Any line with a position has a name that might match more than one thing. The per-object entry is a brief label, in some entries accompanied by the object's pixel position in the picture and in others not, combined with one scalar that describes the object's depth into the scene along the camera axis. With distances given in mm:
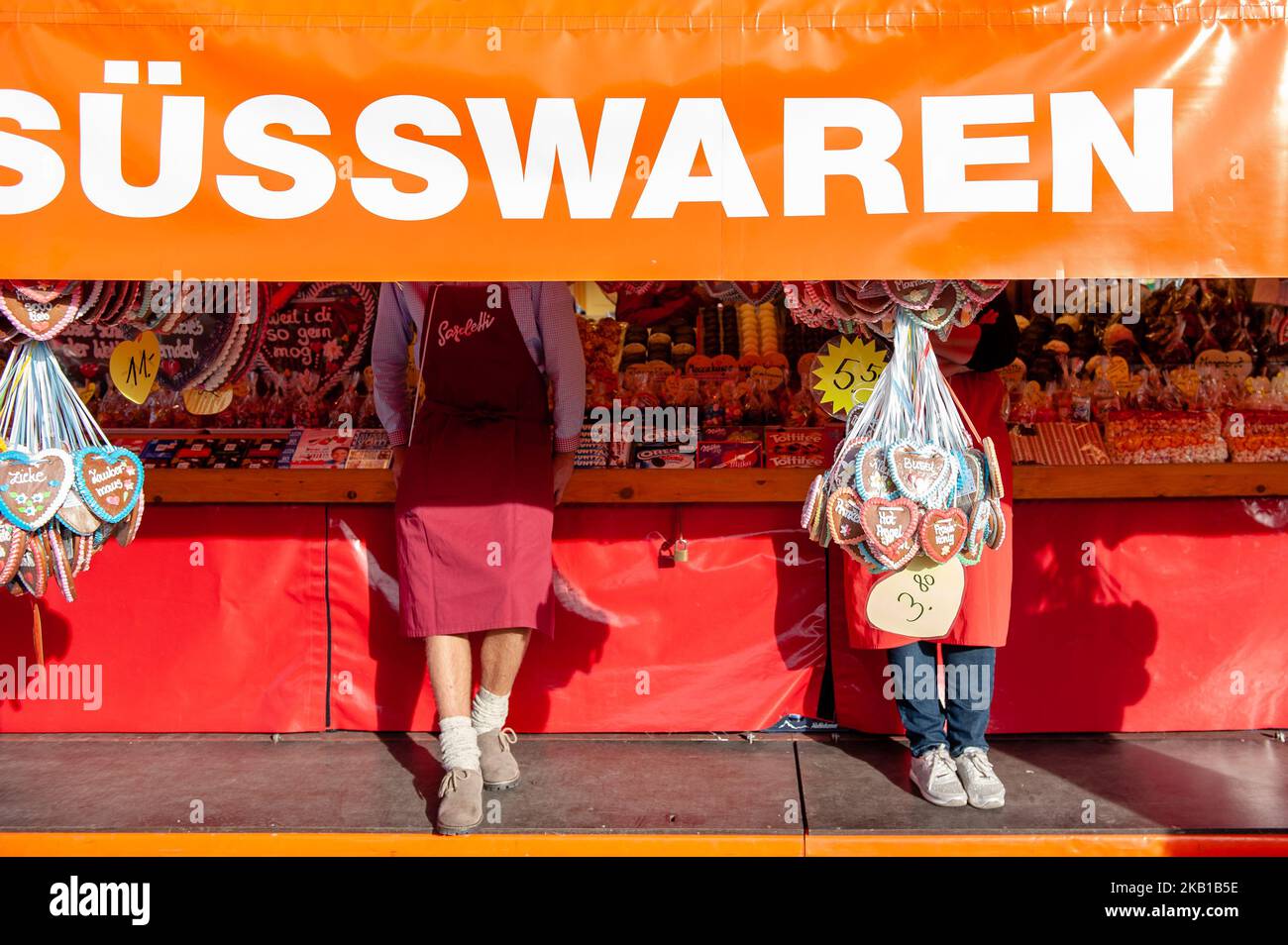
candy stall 2740
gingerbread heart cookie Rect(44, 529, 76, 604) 3166
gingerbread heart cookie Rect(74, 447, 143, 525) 3176
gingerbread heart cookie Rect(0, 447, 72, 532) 3092
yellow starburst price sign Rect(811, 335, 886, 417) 3463
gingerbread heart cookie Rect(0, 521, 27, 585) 3074
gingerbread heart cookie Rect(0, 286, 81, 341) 3039
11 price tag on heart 3410
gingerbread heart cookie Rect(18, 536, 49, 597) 3123
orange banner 2742
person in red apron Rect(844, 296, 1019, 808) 3688
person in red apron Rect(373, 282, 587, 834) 3803
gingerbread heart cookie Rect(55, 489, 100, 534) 3166
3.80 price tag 3213
